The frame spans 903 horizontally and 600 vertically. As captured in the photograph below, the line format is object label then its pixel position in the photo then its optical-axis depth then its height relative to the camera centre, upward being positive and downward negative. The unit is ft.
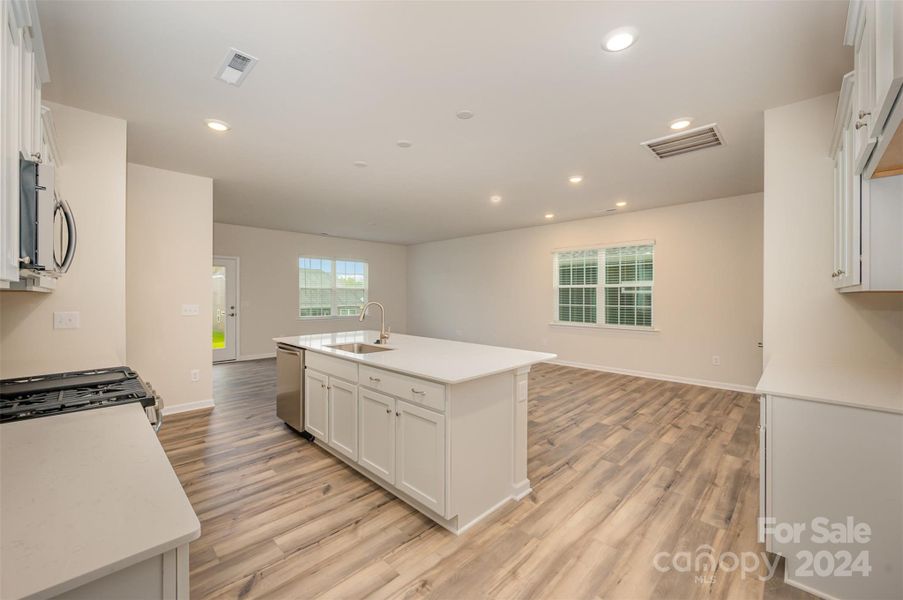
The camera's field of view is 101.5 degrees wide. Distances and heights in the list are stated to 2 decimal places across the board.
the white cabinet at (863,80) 4.19 +2.76
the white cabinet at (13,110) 3.39 +2.02
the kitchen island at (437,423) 6.69 -2.55
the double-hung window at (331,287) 26.43 +0.92
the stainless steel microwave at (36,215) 3.90 +0.91
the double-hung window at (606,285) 18.88 +0.75
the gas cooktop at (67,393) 4.77 -1.42
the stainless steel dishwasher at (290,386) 10.82 -2.66
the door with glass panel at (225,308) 22.45 -0.57
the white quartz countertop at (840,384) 5.16 -1.39
